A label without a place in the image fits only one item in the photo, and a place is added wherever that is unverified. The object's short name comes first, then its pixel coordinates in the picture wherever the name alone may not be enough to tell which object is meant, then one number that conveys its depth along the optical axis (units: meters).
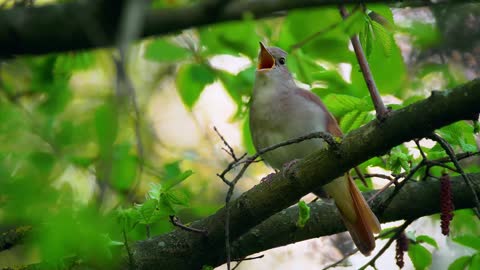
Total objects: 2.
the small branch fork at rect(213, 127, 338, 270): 5.14
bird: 7.04
